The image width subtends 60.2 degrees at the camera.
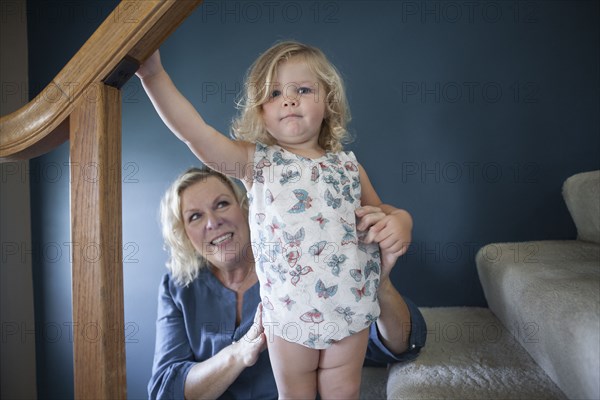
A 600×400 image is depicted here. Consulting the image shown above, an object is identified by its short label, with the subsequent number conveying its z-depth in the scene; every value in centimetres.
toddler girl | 102
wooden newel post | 60
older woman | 139
